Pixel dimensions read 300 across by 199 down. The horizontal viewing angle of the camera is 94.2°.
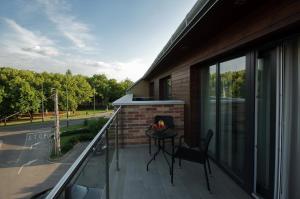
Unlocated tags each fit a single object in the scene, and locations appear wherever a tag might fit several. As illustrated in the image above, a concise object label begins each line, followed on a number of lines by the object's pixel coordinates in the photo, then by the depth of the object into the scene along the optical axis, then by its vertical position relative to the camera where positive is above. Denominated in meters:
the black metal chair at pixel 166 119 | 3.22 -0.51
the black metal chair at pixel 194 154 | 1.95 -0.82
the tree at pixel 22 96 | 20.88 +0.43
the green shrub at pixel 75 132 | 16.04 -3.85
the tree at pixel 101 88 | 33.07 +2.51
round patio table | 2.49 -0.67
